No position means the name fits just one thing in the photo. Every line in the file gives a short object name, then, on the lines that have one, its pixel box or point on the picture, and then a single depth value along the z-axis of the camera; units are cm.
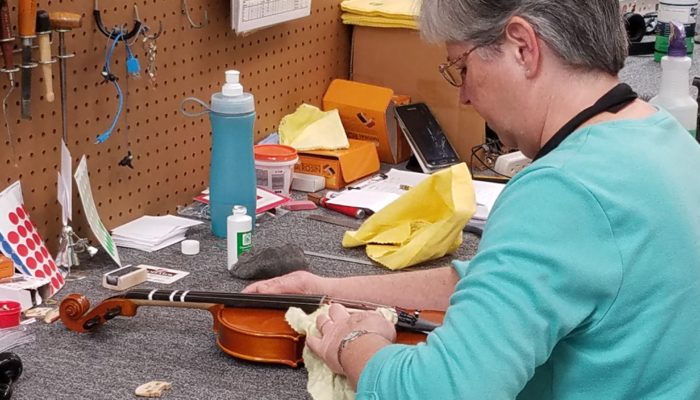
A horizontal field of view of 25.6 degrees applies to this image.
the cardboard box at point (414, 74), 274
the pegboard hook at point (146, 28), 227
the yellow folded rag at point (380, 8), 278
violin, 192
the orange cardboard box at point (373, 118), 271
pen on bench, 242
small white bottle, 219
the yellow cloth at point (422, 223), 225
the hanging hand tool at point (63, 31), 209
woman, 161
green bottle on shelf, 312
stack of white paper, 227
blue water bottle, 231
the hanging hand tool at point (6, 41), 203
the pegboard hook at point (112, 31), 219
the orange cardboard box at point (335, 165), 256
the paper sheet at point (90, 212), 217
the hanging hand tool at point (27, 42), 205
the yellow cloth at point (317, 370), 182
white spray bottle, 266
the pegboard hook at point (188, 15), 236
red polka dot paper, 207
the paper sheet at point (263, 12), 246
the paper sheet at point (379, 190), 245
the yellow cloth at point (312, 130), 260
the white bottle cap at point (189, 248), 225
